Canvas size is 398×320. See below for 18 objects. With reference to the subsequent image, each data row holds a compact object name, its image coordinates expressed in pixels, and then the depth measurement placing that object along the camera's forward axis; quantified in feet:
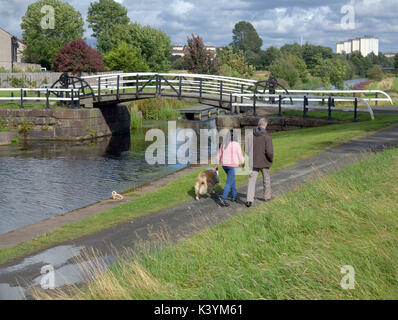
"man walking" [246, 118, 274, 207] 35.32
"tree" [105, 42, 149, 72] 211.41
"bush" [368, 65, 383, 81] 294.37
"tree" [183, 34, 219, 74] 184.44
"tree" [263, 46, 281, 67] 399.50
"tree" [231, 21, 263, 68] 569.23
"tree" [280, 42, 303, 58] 453.78
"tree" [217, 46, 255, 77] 234.99
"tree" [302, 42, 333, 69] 405.18
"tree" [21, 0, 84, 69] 268.41
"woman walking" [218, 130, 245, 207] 36.86
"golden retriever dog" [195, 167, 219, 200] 38.19
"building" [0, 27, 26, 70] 246.68
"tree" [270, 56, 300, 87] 246.47
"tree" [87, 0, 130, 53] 345.92
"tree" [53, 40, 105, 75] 211.41
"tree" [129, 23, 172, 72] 242.78
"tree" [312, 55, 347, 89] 209.05
